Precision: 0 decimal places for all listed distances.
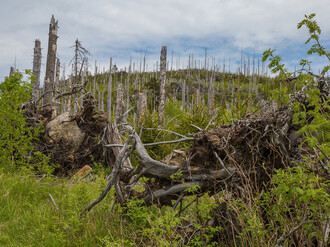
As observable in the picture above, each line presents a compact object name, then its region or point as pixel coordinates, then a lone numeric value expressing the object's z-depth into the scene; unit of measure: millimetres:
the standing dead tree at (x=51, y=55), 12712
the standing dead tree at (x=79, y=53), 14099
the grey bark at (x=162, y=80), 12531
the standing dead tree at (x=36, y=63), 13532
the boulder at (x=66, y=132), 7836
